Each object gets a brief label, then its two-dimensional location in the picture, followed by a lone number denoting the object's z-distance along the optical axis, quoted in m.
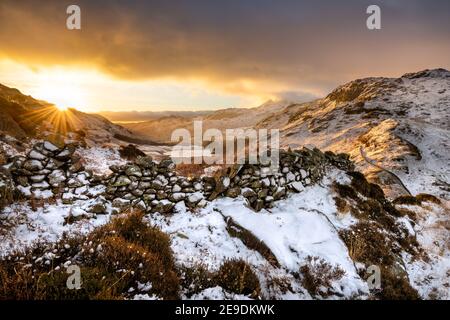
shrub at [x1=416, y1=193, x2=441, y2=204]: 17.67
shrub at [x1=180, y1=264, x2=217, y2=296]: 5.53
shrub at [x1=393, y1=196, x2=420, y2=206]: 16.12
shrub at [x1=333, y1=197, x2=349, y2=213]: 10.40
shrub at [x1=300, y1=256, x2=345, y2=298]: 6.67
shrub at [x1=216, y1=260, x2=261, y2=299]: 5.67
